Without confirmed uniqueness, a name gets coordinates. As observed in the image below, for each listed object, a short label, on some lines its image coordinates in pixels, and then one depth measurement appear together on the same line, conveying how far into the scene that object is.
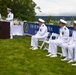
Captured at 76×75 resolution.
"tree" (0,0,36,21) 36.04
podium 16.67
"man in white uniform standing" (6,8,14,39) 16.36
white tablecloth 18.81
